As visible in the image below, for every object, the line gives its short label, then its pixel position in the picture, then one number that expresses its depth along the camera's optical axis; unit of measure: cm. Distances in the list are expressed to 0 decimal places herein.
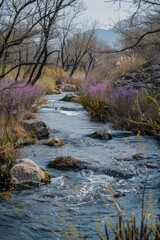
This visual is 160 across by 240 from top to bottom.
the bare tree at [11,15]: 546
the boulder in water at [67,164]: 647
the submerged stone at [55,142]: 825
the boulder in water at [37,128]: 906
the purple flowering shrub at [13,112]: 760
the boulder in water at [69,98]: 1887
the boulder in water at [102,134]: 935
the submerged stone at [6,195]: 494
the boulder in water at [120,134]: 957
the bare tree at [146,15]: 753
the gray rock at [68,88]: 2732
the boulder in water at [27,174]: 545
